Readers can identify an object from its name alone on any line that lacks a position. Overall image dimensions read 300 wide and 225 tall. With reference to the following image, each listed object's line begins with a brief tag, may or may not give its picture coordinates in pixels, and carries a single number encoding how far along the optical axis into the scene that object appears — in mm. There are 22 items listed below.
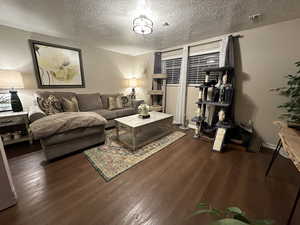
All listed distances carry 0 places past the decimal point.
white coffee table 2107
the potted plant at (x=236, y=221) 394
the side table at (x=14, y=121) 2041
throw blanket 1658
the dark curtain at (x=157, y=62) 3773
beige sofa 1794
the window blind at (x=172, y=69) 3574
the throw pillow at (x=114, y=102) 3331
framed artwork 2686
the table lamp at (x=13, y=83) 2061
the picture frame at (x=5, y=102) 2378
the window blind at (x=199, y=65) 2901
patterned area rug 1670
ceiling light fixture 1682
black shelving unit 2316
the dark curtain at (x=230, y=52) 2441
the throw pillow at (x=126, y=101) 3588
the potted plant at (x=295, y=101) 1671
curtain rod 2445
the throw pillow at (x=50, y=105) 2398
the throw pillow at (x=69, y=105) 2656
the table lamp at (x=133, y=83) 4219
